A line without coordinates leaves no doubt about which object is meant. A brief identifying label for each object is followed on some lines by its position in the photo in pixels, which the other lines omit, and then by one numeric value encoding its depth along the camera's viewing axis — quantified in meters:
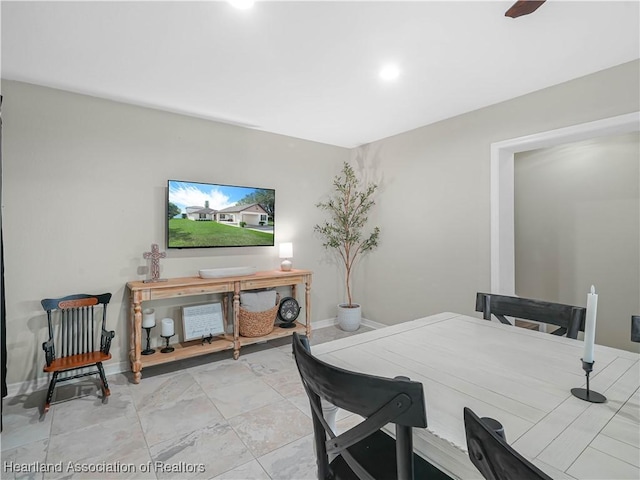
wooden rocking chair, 2.51
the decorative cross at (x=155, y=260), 3.07
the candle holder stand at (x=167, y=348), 3.08
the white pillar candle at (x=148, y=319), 3.00
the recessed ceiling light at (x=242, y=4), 1.74
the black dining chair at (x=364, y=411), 0.68
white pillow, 3.42
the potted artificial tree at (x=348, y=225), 4.40
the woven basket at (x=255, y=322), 3.41
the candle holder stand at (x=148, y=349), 3.04
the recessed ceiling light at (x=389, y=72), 2.41
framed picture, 3.24
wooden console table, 2.81
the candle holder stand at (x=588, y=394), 0.97
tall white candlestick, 1.00
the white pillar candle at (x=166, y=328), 3.10
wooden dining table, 0.75
